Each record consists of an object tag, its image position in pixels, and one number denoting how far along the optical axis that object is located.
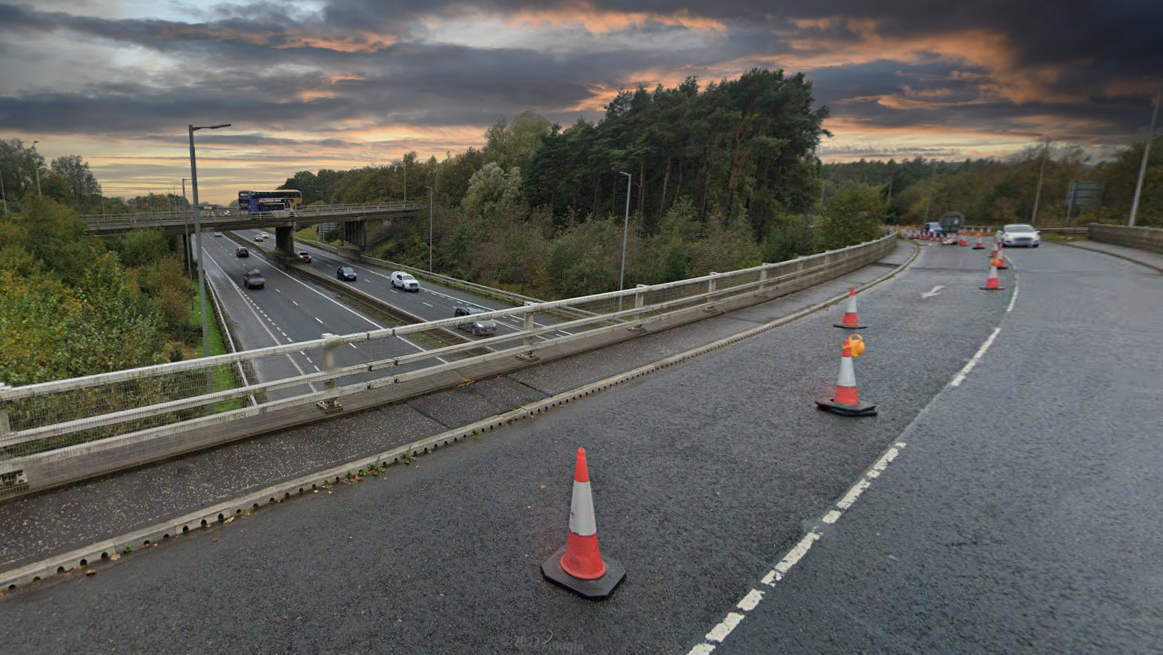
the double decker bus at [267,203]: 63.94
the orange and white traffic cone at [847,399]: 6.93
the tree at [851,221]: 34.84
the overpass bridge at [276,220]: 53.38
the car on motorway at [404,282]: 50.81
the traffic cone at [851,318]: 11.60
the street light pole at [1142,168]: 31.09
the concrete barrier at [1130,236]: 28.48
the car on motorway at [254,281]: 53.94
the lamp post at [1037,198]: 64.00
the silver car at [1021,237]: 33.44
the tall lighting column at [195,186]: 23.22
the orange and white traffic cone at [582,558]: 3.71
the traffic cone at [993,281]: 16.88
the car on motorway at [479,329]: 28.92
